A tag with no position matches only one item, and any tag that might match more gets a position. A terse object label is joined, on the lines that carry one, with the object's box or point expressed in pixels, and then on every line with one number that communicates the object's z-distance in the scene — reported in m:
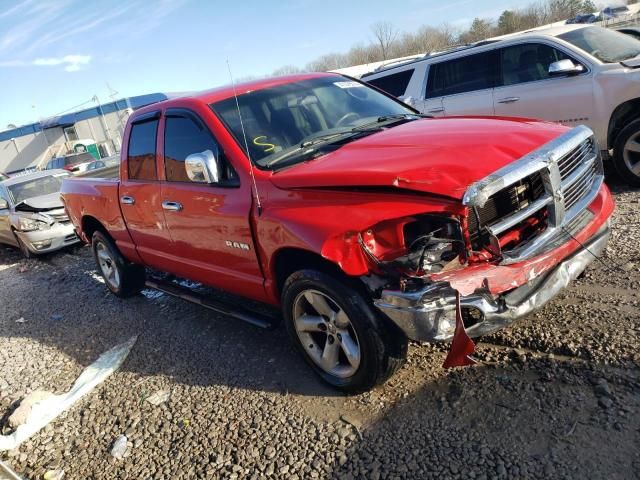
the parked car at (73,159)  22.85
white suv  6.00
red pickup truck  2.69
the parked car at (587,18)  19.06
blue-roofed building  41.66
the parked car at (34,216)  9.15
